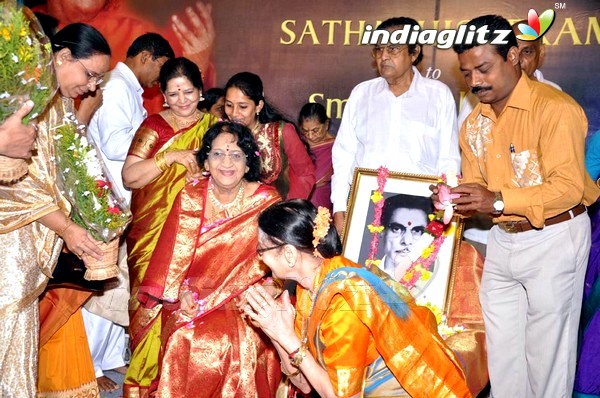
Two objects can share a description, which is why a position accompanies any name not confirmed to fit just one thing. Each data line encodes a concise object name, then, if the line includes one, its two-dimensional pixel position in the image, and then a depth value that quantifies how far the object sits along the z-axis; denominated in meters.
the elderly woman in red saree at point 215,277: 3.28
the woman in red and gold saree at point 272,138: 3.83
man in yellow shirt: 2.95
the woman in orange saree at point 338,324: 2.40
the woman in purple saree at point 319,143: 4.26
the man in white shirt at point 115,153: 3.97
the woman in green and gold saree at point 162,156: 3.78
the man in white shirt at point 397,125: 3.82
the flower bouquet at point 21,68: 2.60
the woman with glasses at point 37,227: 2.88
